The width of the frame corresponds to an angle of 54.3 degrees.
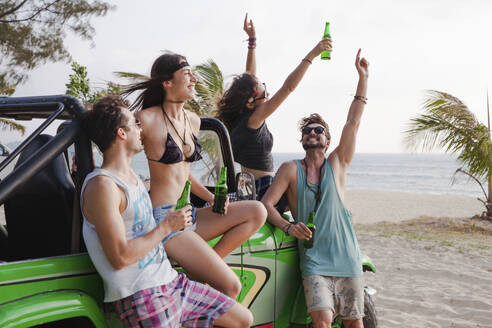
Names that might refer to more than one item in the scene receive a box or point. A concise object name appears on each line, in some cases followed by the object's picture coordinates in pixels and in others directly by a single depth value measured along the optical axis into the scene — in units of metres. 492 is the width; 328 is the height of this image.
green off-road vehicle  2.05
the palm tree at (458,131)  13.12
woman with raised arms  4.04
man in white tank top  2.11
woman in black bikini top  2.60
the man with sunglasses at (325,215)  3.34
